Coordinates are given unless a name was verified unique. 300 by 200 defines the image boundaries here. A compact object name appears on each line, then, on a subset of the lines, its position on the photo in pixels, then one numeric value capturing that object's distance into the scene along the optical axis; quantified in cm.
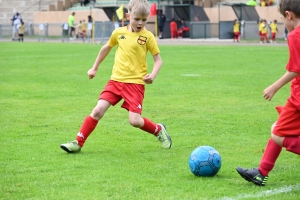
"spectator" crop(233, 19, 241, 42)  4353
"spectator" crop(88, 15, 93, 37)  5126
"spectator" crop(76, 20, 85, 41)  5055
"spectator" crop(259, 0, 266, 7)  4891
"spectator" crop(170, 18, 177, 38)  5027
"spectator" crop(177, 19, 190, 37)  5094
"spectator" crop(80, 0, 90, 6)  5835
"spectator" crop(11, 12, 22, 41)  4978
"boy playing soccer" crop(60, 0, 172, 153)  789
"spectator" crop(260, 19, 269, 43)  4150
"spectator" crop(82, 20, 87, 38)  4994
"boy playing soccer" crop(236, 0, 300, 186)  563
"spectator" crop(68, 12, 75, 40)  4917
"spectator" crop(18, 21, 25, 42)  4780
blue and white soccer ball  652
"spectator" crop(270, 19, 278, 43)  4216
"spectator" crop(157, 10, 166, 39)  4997
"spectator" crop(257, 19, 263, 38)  4177
